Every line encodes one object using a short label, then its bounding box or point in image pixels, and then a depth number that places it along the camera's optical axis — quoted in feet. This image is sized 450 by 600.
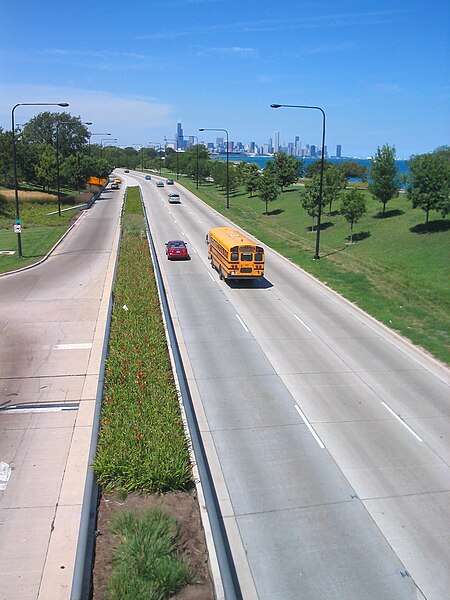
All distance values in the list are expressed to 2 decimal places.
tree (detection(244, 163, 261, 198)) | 240.67
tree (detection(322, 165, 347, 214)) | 165.48
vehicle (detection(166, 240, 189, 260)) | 122.52
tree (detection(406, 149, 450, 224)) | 126.93
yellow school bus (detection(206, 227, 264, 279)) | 96.17
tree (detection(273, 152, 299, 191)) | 241.35
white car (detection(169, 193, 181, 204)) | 246.06
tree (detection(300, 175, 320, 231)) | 158.20
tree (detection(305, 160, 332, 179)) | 306.96
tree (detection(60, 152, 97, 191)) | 252.83
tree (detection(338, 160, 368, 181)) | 310.41
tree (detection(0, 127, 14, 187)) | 228.39
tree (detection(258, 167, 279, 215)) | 198.49
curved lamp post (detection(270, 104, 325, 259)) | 114.42
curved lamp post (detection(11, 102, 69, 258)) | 116.88
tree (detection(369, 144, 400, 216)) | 150.20
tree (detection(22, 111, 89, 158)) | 352.42
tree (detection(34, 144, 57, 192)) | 236.84
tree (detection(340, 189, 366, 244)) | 138.41
